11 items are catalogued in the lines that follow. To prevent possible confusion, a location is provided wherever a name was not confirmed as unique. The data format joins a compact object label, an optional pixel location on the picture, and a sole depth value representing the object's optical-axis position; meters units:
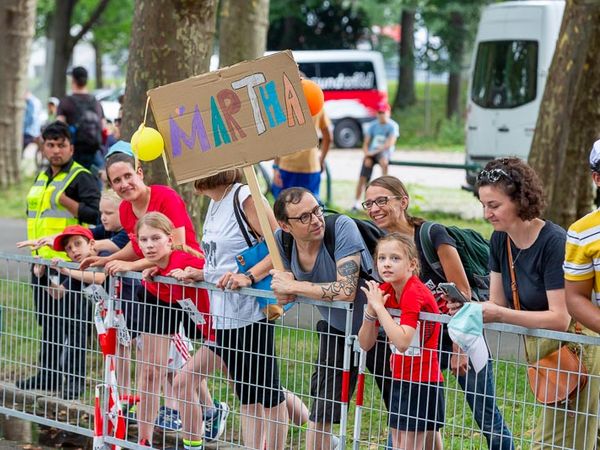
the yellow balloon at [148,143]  10.66
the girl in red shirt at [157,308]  10.49
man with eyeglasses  9.28
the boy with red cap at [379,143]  31.88
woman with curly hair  8.23
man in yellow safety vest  13.65
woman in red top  11.45
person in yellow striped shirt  7.90
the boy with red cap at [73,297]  11.31
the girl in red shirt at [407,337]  8.63
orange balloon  14.16
